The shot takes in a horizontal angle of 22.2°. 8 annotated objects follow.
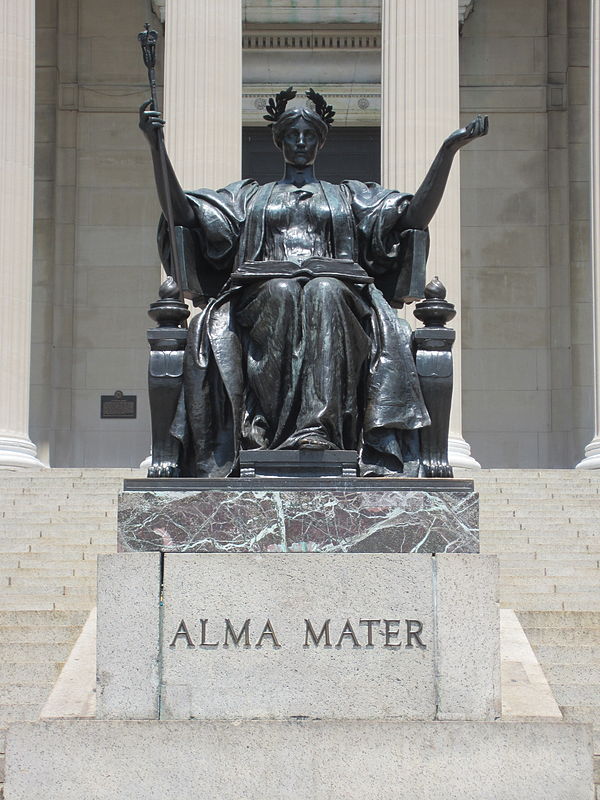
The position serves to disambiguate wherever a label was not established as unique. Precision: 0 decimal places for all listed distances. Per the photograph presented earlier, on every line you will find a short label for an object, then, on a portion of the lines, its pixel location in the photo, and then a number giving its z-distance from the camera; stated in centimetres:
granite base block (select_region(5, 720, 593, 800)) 771
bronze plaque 3206
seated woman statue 912
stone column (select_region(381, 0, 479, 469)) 2373
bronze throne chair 925
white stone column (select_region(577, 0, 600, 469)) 2458
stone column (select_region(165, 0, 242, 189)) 2380
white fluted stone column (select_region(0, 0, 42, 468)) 2392
